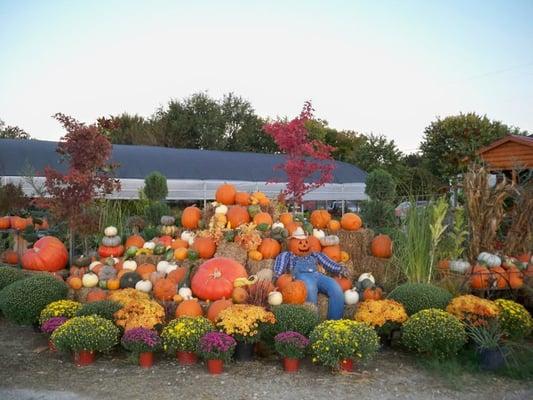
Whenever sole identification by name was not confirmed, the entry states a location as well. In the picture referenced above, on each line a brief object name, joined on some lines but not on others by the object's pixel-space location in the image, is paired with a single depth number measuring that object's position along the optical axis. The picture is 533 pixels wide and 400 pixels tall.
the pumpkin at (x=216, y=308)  5.91
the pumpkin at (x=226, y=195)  8.14
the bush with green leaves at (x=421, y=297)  5.94
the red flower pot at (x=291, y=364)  5.16
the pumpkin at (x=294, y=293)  6.11
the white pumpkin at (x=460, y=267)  6.83
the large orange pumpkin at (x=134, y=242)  8.18
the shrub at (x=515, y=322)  5.67
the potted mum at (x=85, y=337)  5.16
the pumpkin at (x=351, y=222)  8.38
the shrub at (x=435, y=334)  5.26
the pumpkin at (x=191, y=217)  8.18
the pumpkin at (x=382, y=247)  8.02
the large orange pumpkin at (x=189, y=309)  5.96
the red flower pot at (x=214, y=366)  5.07
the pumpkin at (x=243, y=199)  8.13
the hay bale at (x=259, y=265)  6.95
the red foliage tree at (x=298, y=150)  9.52
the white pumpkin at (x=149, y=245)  7.94
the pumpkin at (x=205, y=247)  7.28
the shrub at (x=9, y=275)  7.21
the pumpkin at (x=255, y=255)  7.06
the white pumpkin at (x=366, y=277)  7.13
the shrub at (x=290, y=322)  5.41
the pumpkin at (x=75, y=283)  7.14
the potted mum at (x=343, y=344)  4.92
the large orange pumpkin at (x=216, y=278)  6.29
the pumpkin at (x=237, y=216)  7.66
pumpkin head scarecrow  6.43
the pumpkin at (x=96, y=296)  6.66
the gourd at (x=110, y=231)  8.21
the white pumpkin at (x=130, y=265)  7.46
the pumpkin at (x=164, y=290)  6.49
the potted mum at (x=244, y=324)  5.31
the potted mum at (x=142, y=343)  5.18
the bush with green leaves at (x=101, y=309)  5.71
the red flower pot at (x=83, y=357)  5.30
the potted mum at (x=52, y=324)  5.73
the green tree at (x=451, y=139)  20.42
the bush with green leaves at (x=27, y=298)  6.30
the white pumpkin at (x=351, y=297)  6.61
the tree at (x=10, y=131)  35.18
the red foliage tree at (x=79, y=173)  8.15
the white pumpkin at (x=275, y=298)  6.05
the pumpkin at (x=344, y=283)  6.91
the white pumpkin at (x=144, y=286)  6.77
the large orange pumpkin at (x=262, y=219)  7.60
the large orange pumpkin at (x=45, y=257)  7.92
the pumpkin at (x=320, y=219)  8.43
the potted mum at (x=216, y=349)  5.01
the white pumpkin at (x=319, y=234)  7.63
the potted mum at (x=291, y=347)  5.05
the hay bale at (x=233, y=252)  7.10
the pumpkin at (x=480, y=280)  6.77
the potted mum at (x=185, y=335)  5.17
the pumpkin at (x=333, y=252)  7.45
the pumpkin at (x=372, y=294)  6.75
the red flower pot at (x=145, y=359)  5.28
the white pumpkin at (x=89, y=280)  7.11
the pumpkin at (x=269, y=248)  7.18
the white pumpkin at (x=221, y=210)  7.75
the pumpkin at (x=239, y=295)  6.18
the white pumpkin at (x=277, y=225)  7.55
